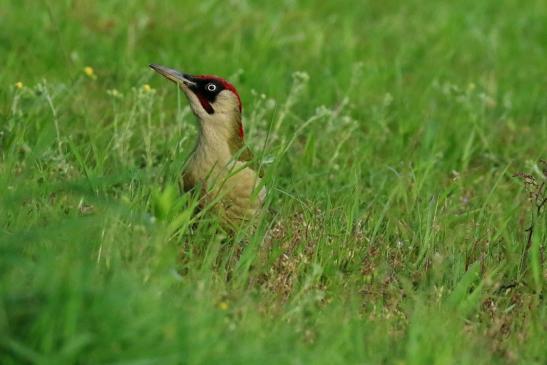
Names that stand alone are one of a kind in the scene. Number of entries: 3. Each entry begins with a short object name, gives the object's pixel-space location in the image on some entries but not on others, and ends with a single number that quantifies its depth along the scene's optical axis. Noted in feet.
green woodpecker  35.40
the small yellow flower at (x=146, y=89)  40.71
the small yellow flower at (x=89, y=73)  44.50
